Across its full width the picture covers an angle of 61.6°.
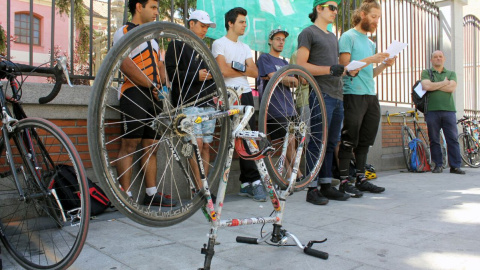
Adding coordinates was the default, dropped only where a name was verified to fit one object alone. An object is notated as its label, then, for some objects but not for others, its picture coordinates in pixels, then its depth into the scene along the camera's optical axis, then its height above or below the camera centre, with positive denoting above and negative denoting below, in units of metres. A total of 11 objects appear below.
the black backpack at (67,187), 2.61 -0.30
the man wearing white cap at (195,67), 3.07 +0.66
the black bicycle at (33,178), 2.21 -0.21
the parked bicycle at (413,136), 7.24 +0.10
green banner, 4.82 +1.62
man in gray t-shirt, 4.05 +0.73
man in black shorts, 2.03 +0.32
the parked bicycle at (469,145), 8.33 -0.08
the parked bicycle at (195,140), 1.50 +0.01
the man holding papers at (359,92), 4.41 +0.55
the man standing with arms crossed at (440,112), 6.87 +0.51
